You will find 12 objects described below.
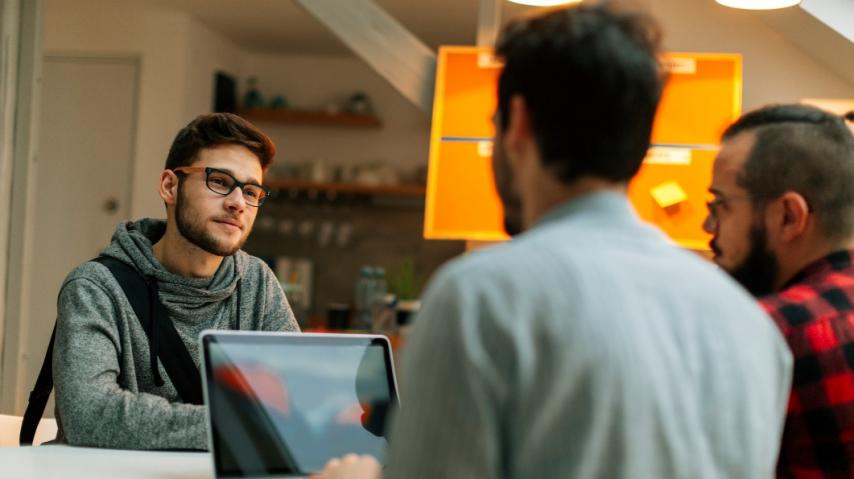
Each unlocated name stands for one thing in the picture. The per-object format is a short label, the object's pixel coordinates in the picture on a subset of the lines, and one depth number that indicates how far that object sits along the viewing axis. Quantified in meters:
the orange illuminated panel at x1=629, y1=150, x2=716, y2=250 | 3.87
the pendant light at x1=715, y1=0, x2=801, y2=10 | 3.39
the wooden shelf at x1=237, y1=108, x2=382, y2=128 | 6.94
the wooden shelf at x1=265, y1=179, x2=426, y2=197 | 6.83
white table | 1.57
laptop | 1.42
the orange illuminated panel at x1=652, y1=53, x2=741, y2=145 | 3.89
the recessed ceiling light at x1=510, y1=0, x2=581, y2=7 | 3.63
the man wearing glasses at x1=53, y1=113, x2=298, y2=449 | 1.77
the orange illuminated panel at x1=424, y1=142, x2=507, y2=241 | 3.99
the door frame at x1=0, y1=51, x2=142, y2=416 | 4.25
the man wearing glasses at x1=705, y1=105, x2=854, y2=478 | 1.44
